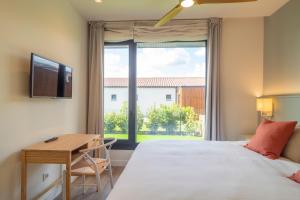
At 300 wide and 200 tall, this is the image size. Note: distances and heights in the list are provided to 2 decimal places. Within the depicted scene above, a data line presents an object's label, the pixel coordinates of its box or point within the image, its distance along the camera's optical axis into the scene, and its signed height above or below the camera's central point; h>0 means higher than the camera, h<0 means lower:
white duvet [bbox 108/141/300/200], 1.28 -0.49
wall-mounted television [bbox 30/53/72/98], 2.33 +0.27
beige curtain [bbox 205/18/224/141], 3.83 +0.34
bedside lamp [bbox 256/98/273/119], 3.40 -0.05
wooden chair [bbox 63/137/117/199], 2.55 -0.76
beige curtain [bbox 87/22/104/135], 4.05 +0.37
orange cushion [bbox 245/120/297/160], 2.21 -0.35
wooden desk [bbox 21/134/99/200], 2.19 -0.54
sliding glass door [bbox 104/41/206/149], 4.20 +0.22
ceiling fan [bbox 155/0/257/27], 2.33 +1.02
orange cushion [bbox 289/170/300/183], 1.51 -0.49
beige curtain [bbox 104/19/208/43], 3.97 +1.26
